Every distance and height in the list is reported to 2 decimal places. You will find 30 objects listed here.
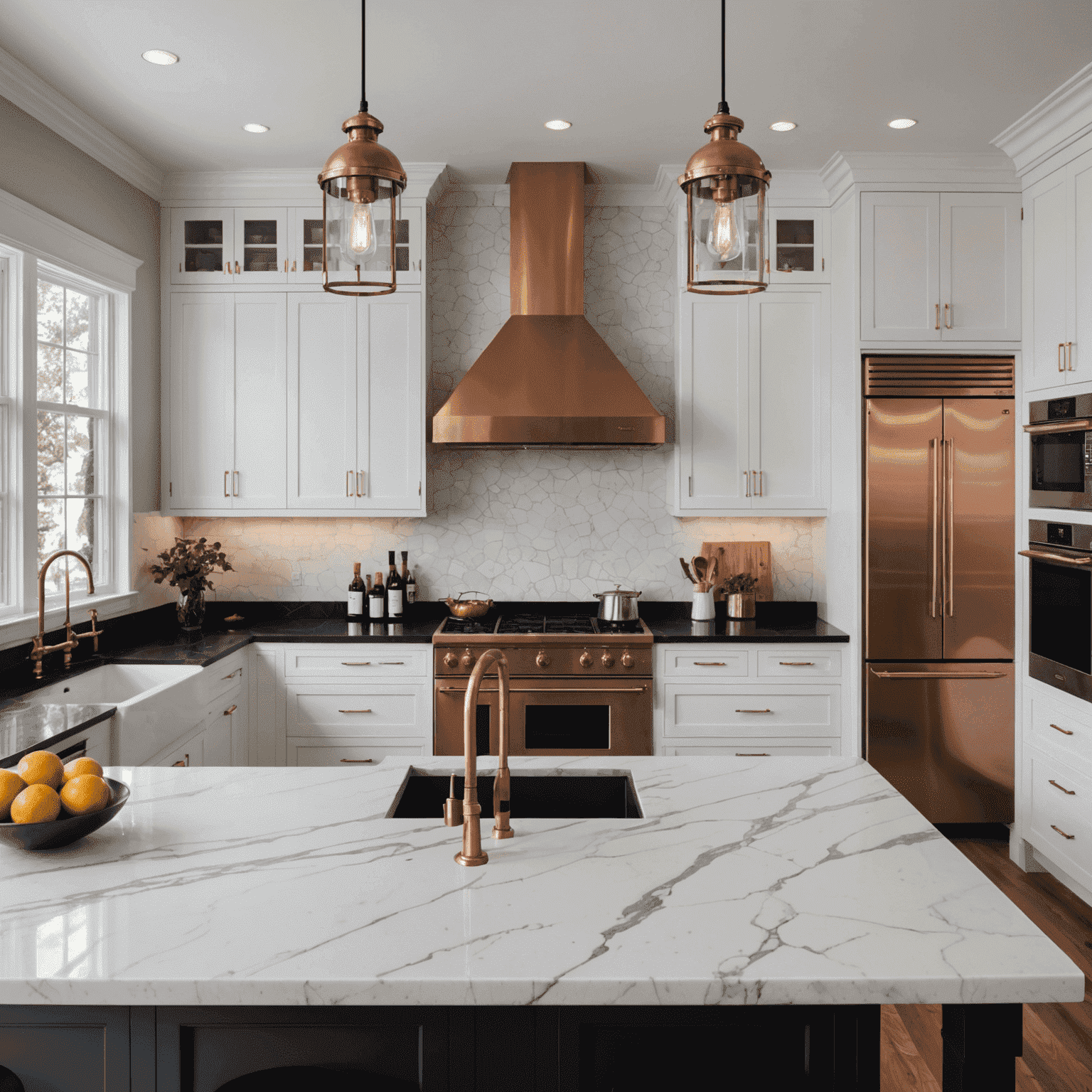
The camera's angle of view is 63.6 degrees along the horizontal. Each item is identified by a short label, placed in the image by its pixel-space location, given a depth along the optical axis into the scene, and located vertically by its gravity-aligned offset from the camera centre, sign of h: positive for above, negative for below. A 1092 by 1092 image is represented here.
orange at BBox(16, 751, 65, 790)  1.51 -0.41
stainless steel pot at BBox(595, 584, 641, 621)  4.00 -0.34
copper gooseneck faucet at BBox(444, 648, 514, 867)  1.44 -0.44
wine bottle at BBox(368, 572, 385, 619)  4.25 -0.34
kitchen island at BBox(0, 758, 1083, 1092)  1.13 -0.56
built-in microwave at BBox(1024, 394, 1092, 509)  3.22 +0.30
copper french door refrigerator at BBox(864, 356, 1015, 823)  3.82 -0.22
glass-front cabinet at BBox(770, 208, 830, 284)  4.11 +1.34
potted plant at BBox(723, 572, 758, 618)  4.29 -0.31
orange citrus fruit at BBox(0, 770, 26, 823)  1.48 -0.43
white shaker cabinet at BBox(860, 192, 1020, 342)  3.80 +1.14
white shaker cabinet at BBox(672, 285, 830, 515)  4.10 +0.61
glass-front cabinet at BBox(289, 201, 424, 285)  4.04 +1.32
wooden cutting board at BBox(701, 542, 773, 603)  4.41 -0.15
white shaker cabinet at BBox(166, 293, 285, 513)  4.09 +0.61
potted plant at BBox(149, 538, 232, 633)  4.00 -0.17
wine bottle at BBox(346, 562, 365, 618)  4.32 -0.32
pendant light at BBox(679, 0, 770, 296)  1.52 +0.55
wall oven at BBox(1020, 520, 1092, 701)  3.21 -0.29
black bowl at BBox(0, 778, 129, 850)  1.46 -0.50
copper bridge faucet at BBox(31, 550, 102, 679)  2.99 -0.37
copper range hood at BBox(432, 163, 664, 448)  3.86 +0.75
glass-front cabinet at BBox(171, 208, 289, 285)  4.10 +1.33
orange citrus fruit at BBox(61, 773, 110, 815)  1.50 -0.45
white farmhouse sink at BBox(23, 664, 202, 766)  2.70 -0.58
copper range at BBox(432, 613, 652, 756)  3.79 -0.69
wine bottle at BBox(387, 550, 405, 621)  4.25 -0.34
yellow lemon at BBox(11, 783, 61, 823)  1.46 -0.45
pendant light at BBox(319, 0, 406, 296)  1.53 +0.56
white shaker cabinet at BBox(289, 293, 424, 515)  4.08 +0.60
